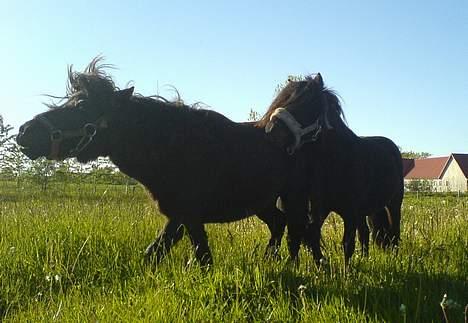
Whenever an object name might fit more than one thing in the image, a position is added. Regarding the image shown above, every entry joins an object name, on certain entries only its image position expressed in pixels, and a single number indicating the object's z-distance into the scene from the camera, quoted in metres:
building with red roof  76.75
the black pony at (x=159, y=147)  4.80
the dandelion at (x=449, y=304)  2.12
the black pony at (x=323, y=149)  5.46
